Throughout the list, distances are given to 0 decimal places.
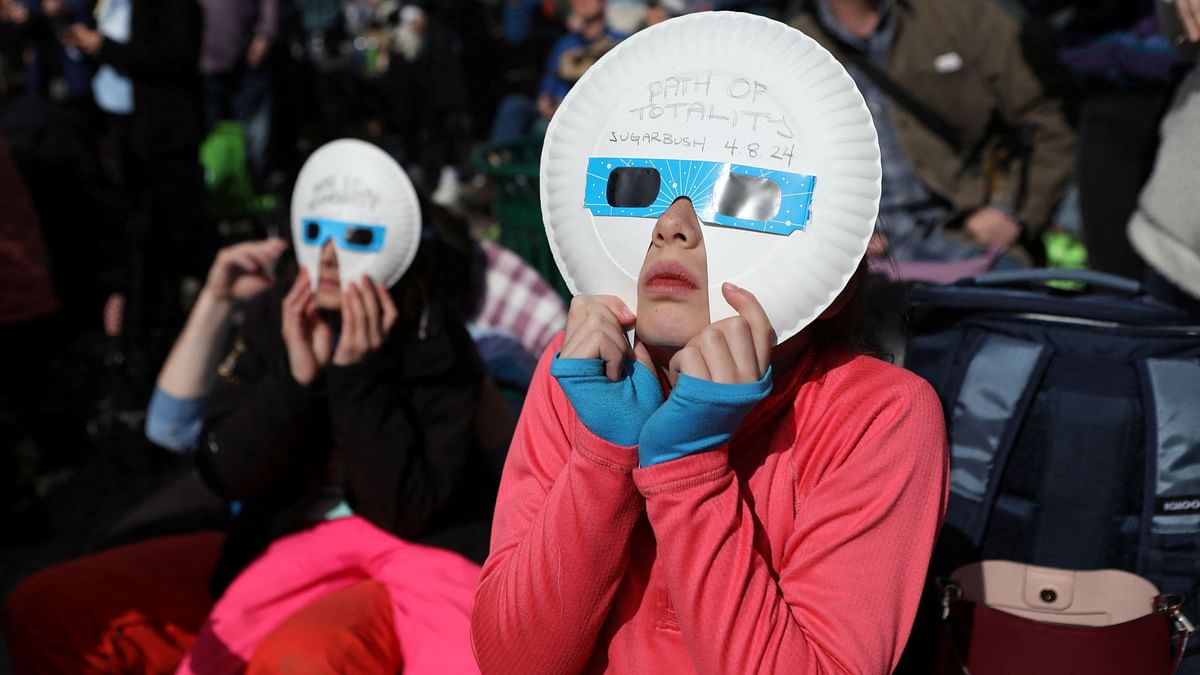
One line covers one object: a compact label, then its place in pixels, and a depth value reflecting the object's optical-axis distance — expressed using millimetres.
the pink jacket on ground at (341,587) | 2127
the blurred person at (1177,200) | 2186
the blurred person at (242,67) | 7070
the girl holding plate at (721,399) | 1311
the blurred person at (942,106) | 3551
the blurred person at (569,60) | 5363
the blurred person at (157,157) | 4594
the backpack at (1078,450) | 1819
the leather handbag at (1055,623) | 1749
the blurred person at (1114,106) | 3666
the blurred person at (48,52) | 5527
